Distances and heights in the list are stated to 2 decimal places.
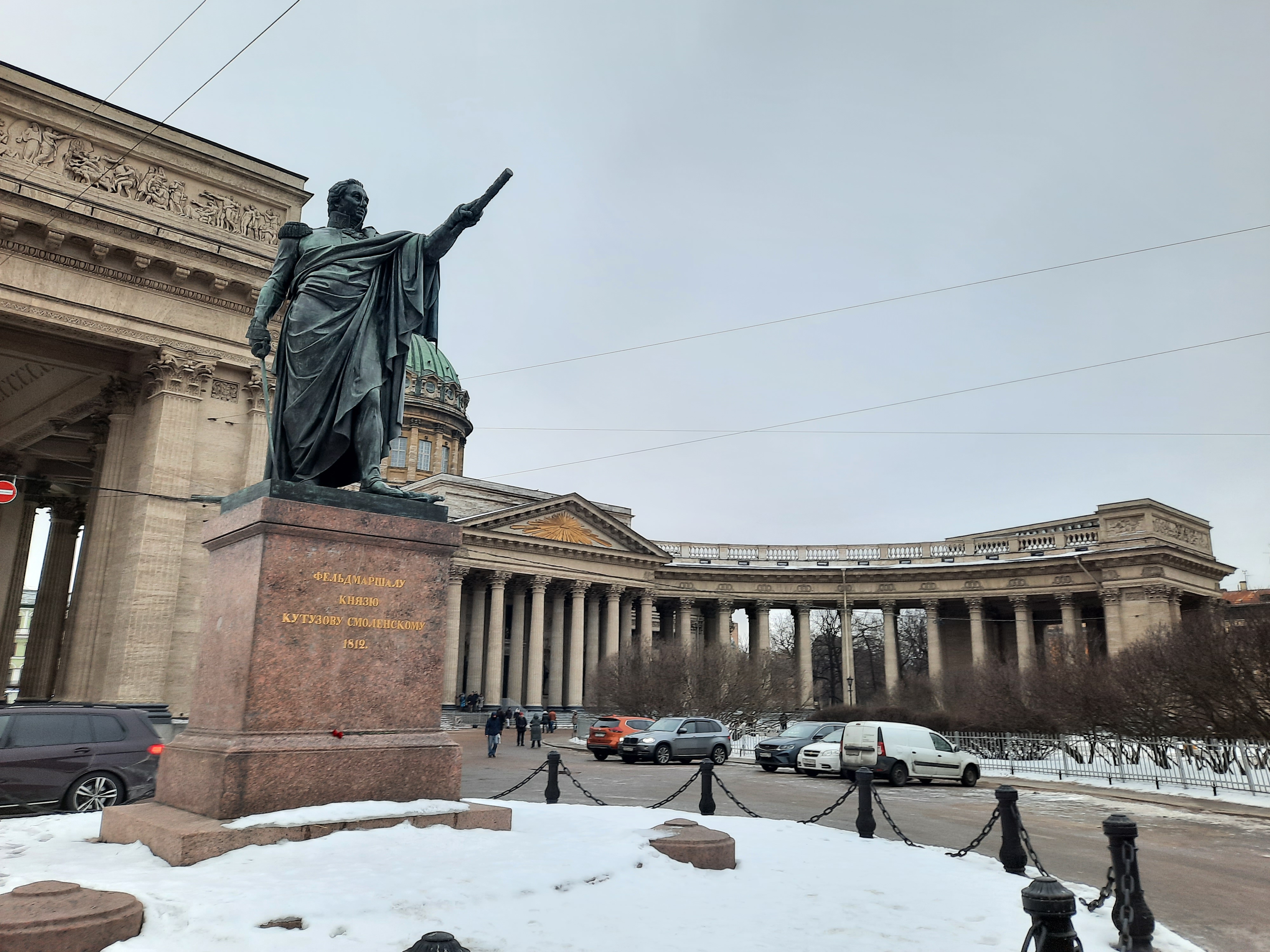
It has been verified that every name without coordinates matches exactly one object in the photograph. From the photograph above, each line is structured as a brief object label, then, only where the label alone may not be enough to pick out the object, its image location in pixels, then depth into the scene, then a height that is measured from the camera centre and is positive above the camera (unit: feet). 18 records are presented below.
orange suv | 98.63 -5.50
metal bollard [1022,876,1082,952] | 14.03 -3.53
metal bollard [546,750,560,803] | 38.70 -4.21
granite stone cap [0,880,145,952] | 12.92 -3.67
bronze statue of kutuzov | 25.27 +10.03
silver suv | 90.89 -6.11
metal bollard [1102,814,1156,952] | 19.45 -4.43
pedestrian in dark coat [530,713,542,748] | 113.60 -6.73
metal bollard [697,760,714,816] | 36.47 -4.39
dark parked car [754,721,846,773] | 90.74 -6.47
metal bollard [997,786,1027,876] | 27.02 -4.62
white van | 73.67 -5.54
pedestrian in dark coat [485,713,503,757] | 97.55 -5.44
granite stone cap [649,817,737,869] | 21.27 -3.92
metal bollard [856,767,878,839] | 31.63 -4.49
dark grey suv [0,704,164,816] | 35.47 -3.45
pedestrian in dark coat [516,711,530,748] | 125.08 -6.68
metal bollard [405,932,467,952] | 10.14 -3.00
